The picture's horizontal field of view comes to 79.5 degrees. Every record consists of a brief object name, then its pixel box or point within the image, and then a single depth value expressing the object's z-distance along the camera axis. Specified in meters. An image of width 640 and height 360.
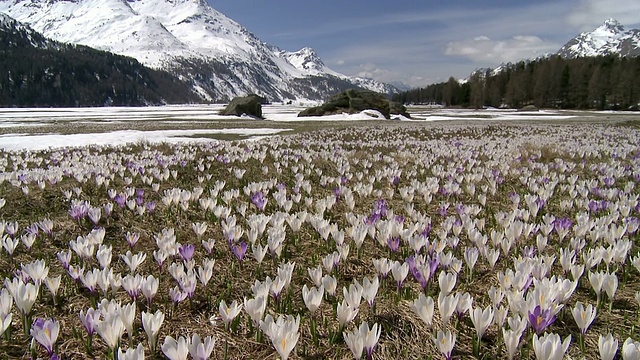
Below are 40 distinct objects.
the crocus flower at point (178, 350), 1.68
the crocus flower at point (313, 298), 2.14
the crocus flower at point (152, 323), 1.93
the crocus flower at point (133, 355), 1.64
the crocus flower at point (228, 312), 2.07
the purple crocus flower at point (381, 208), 4.22
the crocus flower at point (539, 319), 1.92
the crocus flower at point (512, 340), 1.78
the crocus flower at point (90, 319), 1.96
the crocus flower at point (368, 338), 1.76
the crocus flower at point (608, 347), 1.63
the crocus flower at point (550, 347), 1.64
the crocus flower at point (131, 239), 3.21
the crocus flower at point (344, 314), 2.03
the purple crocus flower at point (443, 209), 4.19
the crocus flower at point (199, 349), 1.70
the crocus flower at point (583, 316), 1.93
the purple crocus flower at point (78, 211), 3.98
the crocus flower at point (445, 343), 1.78
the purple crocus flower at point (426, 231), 3.45
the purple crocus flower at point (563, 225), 3.38
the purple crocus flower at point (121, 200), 4.44
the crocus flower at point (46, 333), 1.83
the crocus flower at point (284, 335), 1.74
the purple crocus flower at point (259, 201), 4.48
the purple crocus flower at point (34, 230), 3.42
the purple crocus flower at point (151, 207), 4.25
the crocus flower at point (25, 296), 2.16
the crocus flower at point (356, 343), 1.74
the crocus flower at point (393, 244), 3.12
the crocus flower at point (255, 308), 2.04
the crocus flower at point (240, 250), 2.95
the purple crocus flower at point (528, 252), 2.80
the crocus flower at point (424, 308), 1.99
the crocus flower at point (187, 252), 2.86
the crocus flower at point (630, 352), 1.53
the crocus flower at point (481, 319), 1.92
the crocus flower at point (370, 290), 2.21
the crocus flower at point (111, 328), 1.85
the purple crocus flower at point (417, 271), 2.51
